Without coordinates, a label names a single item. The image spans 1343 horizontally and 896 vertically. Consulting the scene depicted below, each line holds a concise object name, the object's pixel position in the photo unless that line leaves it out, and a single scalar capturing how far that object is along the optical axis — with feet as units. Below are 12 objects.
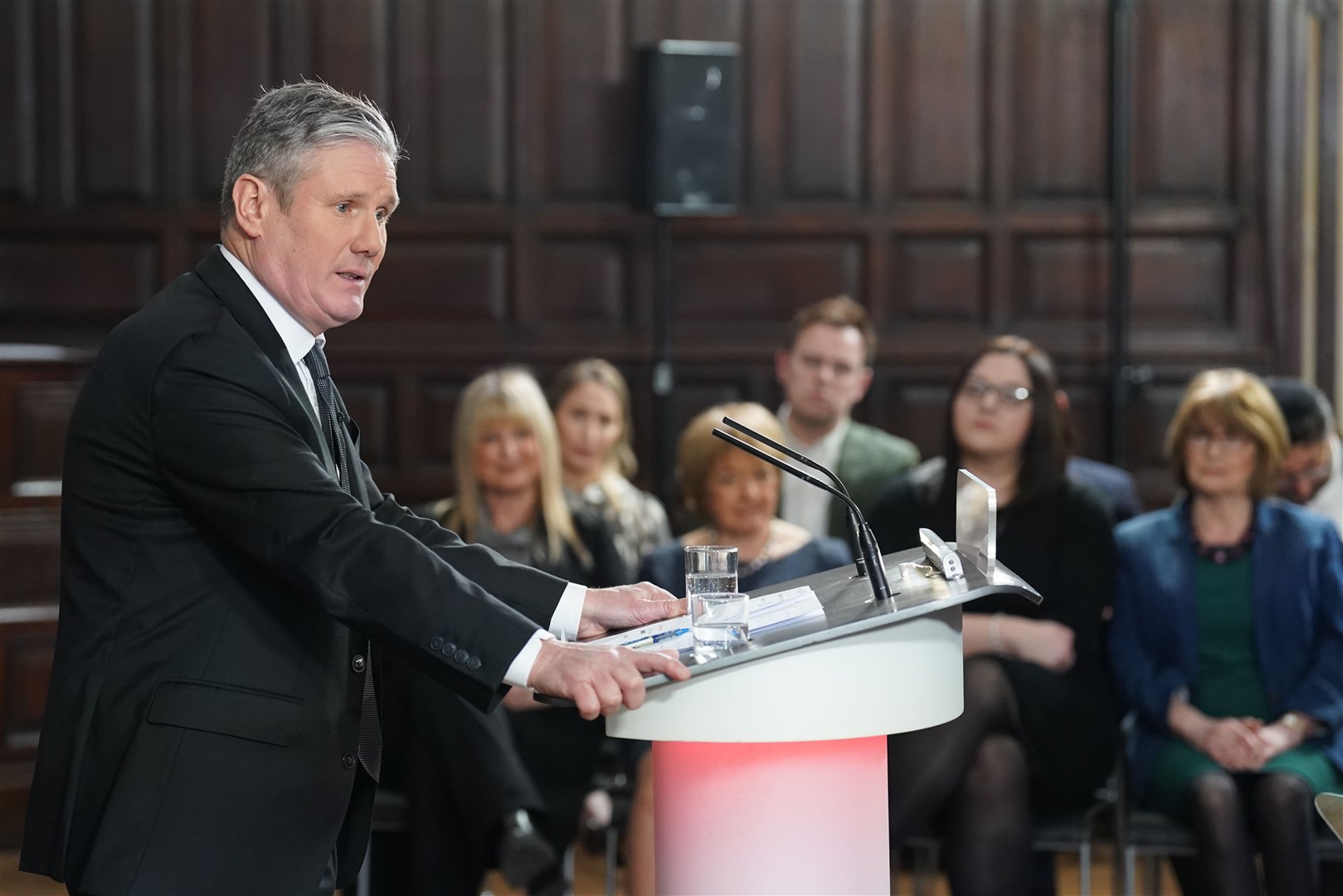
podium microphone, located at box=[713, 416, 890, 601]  12.10
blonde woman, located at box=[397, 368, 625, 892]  21.89
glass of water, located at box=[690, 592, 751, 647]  12.10
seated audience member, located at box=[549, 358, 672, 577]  27.91
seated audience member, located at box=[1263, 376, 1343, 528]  27.09
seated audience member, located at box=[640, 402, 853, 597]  23.66
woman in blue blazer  20.77
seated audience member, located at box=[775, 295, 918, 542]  29.04
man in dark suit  11.34
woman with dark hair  20.83
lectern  11.64
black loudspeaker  35.37
